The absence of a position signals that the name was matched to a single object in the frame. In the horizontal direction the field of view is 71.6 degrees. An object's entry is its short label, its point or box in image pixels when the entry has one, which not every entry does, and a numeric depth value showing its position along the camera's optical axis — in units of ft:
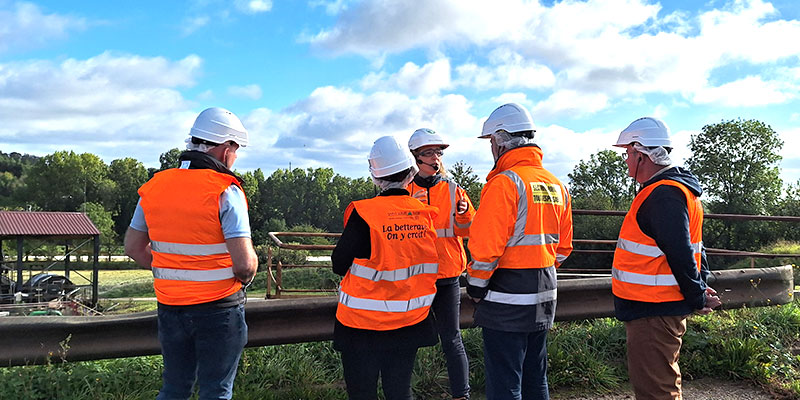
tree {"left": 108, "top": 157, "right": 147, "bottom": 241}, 297.53
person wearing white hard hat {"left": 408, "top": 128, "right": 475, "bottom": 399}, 12.30
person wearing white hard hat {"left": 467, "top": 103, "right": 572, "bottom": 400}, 10.28
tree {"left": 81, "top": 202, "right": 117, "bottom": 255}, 244.83
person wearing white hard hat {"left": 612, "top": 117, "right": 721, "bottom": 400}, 10.36
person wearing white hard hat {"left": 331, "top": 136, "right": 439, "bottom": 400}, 9.70
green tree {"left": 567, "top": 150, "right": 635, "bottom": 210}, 204.48
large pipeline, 12.65
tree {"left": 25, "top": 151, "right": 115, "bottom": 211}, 284.00
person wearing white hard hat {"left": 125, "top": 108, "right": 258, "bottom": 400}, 9.64
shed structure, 120.48
